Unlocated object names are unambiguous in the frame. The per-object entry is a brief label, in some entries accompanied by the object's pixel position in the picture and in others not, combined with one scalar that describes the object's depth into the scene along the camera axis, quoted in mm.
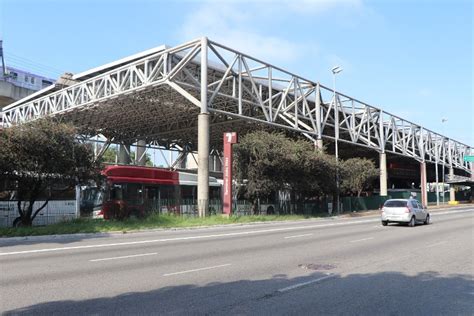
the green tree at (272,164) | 34188
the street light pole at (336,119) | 41362
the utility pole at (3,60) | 55394
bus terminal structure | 34438
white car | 24984
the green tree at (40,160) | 20453
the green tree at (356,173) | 43925
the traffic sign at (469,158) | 76394
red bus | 25609
